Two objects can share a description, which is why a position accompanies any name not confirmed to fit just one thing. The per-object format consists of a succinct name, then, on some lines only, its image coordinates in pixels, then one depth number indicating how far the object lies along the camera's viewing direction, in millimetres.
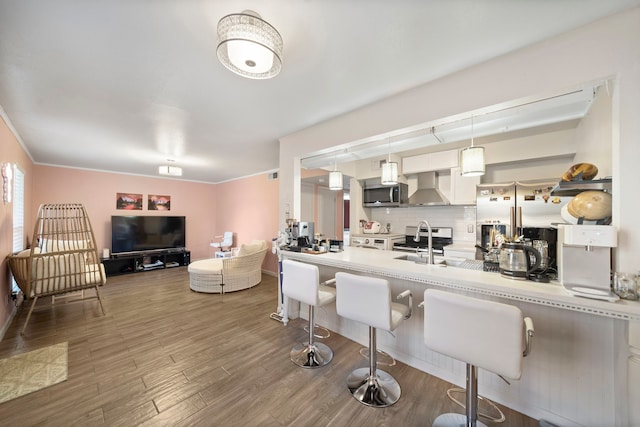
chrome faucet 2023
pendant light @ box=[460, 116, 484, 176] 2109
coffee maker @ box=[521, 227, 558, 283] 1615
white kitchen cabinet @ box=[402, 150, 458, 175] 3914
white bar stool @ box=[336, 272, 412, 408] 1670
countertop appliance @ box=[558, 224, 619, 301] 1248
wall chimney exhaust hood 4180
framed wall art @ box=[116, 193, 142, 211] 5882
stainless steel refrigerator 3076
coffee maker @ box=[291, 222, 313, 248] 3006
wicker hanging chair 2816
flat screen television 5609
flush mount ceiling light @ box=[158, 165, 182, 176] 4551
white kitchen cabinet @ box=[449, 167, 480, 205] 3766
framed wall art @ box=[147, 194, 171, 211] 6332
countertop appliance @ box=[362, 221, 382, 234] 4812
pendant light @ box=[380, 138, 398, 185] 2788
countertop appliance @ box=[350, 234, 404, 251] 4430
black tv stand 5425
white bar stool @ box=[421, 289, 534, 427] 1188
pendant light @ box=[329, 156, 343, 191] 3359
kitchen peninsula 1338
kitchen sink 2164
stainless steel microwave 4430
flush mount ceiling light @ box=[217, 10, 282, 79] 1270
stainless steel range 4234
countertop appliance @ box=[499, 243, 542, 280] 1574
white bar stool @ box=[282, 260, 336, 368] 2066
